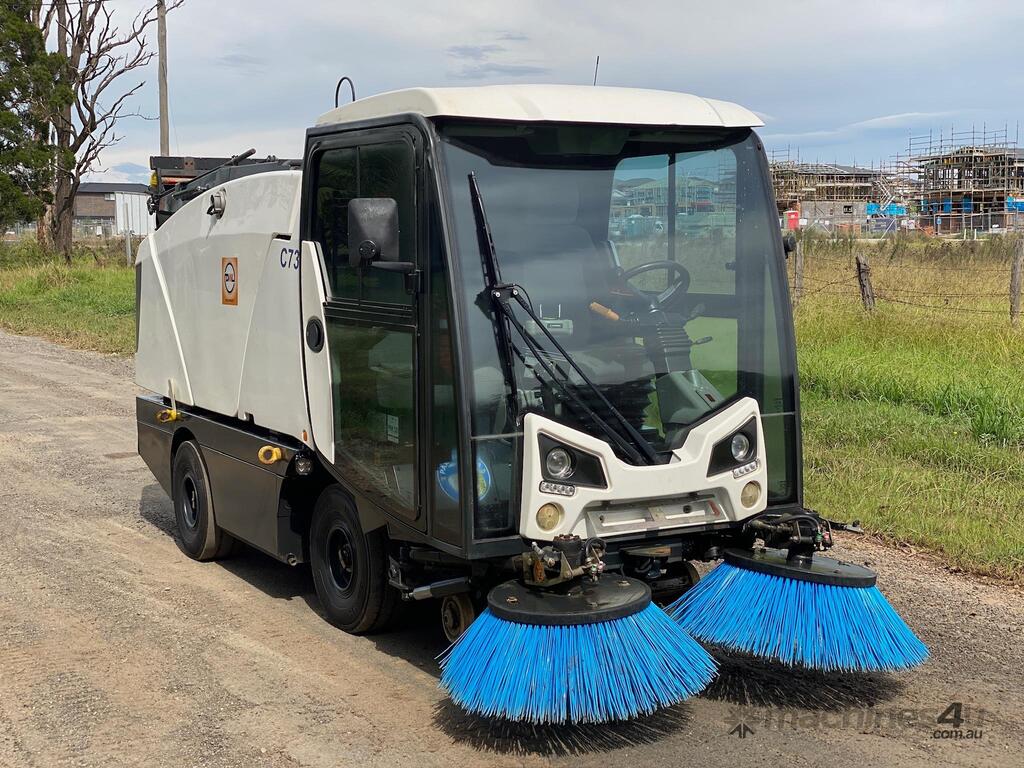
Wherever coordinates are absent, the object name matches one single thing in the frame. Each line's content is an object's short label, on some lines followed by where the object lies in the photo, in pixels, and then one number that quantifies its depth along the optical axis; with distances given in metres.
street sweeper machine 4.22
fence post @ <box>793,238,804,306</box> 15.26
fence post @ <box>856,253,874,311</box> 14.47
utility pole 24.00
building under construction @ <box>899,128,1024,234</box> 79.19
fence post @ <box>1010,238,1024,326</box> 13.10
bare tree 34.56
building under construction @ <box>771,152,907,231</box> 74.00
